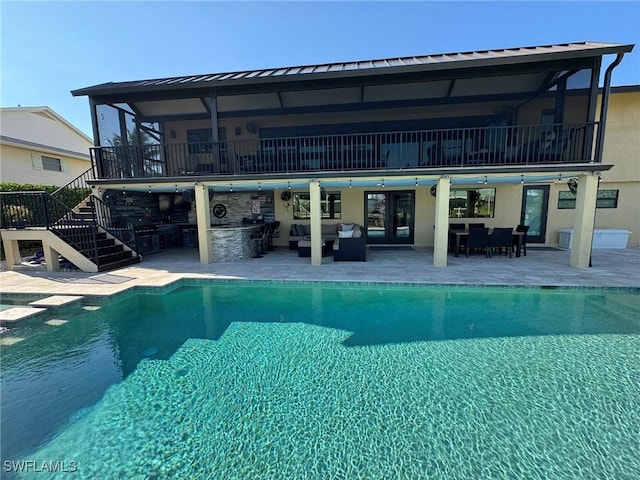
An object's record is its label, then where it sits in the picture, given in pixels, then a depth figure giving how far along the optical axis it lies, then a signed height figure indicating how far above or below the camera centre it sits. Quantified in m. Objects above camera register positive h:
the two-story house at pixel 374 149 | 7.37 +2.28
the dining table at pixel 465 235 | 9.21 -0.85
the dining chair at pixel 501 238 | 8.93 -0.85
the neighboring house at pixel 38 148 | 11.95 +3.37
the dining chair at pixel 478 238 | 8.88 -0.84
